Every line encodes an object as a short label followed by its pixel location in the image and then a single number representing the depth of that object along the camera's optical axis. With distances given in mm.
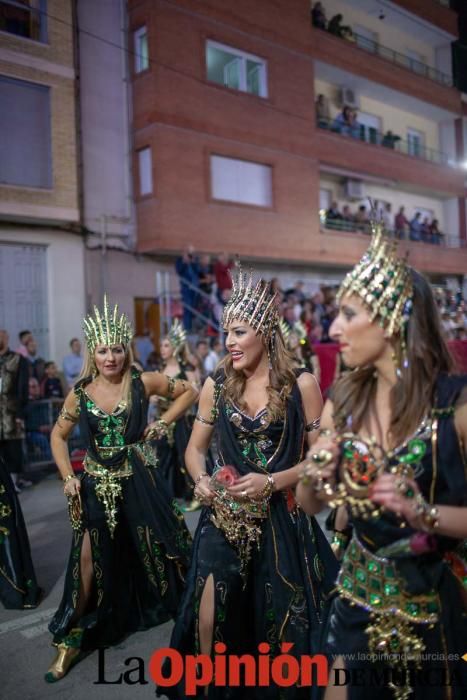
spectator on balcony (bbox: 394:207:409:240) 23672
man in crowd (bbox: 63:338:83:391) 12867
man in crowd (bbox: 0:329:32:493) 8352
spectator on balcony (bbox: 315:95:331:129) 21031
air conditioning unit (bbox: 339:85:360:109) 22656
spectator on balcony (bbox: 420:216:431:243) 25219
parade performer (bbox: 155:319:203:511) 8383
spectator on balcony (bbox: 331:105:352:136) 21562
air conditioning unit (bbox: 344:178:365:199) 22203
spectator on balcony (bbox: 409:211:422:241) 24656
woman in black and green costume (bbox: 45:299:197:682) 4242
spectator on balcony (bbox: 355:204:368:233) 22094
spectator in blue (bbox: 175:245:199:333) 14445
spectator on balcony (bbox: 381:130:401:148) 23922
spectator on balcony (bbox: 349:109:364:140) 21991
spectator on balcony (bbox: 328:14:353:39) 21297
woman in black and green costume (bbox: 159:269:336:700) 3254
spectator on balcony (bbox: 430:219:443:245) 25812
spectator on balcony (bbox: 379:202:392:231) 24472
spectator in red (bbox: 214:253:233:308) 14414
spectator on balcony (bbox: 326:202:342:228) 21083
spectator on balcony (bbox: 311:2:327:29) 20625
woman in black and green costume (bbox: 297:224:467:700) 2168
